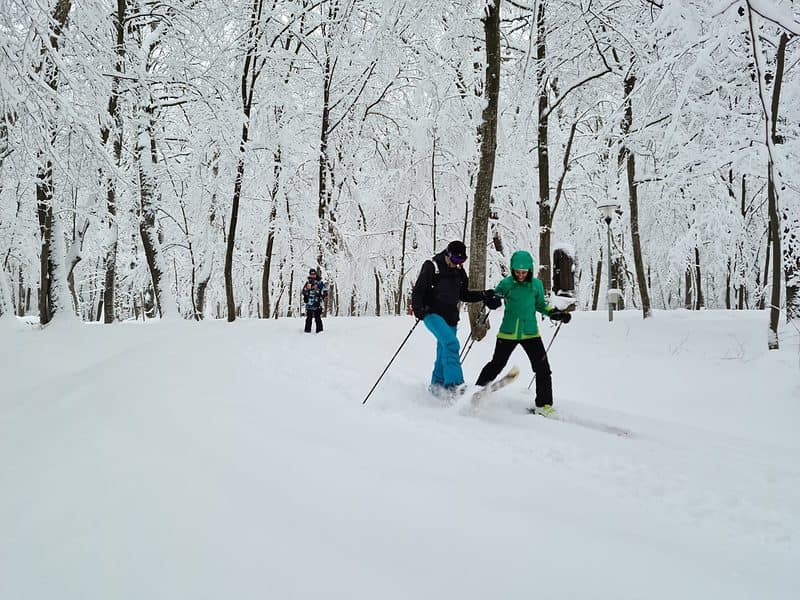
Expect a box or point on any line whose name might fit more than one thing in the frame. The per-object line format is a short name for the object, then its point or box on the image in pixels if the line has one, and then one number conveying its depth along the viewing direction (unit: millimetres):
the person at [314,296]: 12711
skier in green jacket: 5152
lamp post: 13188
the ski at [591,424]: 4514
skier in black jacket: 5590
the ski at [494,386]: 4691
